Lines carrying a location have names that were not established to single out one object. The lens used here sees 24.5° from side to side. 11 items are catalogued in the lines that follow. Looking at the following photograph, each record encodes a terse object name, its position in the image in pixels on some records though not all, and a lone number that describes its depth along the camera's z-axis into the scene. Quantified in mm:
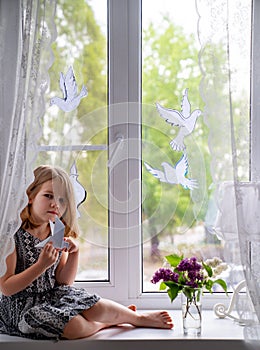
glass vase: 2137
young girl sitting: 2088
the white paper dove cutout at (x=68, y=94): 2182
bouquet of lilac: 2135
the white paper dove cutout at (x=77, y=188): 2367
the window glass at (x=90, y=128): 2287
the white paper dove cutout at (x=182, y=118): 2348
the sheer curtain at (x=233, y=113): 1962
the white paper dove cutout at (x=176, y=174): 2365
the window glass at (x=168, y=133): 2391
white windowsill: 2062
